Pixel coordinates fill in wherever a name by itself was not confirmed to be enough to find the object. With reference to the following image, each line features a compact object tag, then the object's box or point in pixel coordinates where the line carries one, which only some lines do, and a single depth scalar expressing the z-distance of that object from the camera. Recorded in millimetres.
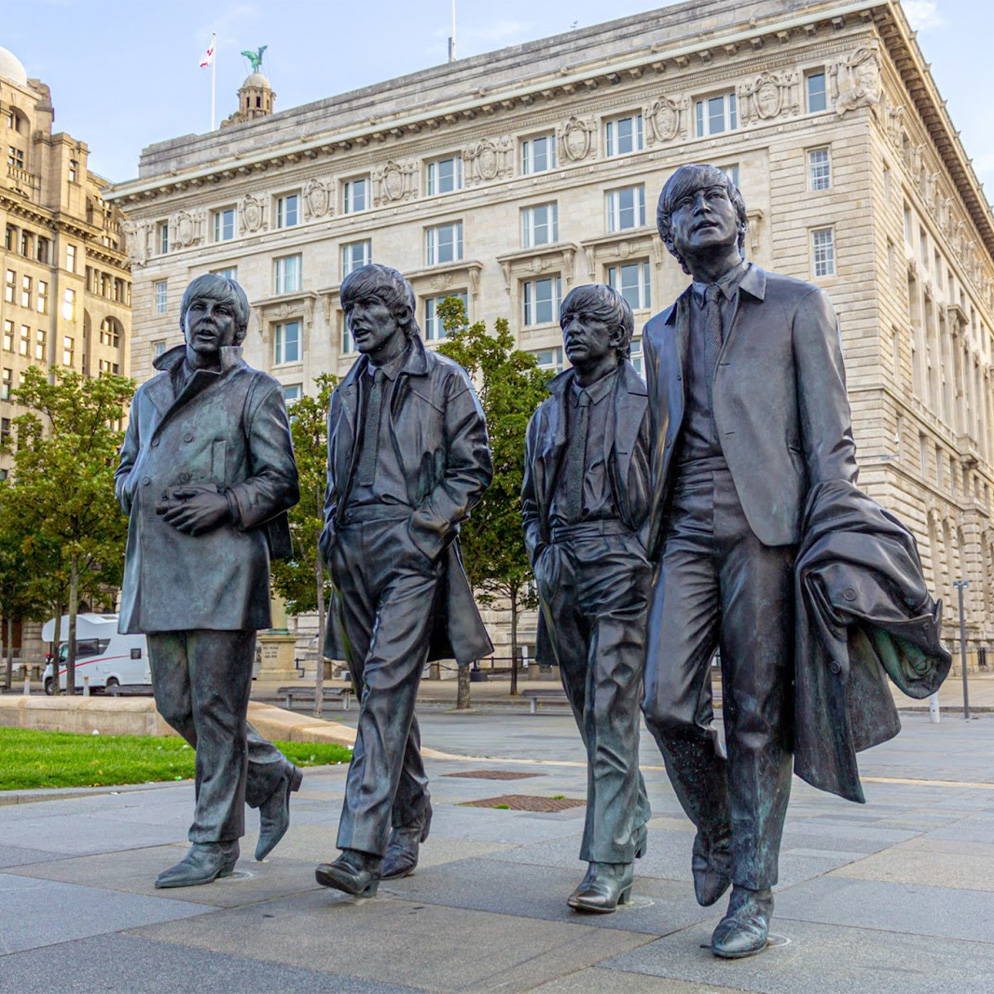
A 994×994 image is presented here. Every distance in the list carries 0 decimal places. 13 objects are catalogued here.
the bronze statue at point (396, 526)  4695
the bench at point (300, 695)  30358
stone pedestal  50344
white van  38844
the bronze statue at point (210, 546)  4898
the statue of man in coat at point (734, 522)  3768
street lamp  22236
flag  65938
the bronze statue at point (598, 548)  4516
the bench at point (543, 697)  25406
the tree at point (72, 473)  32156
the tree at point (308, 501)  26500
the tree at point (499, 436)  27812
